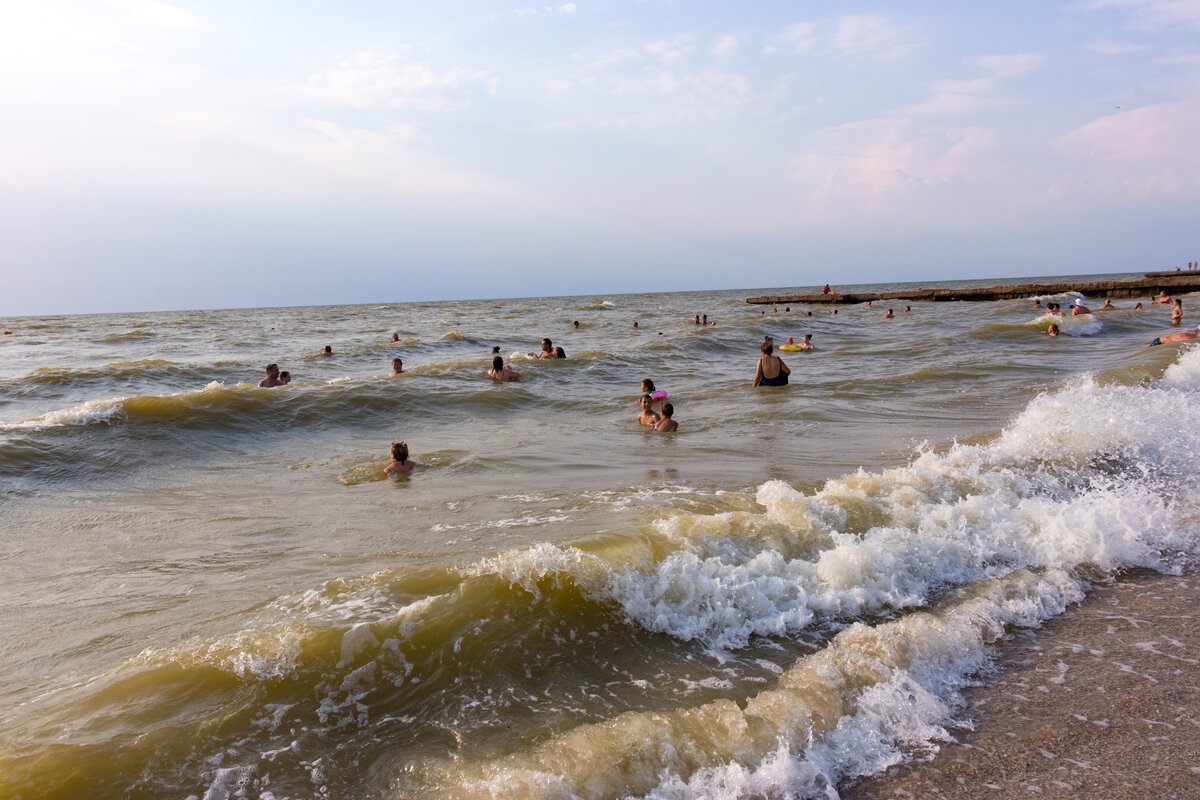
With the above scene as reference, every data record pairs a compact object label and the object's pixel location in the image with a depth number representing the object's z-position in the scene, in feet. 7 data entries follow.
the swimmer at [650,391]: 44.06
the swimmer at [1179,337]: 56.79
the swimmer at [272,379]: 52.65
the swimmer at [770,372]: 51.44
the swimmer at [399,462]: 28.99
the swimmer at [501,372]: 58.03
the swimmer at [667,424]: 37.29
